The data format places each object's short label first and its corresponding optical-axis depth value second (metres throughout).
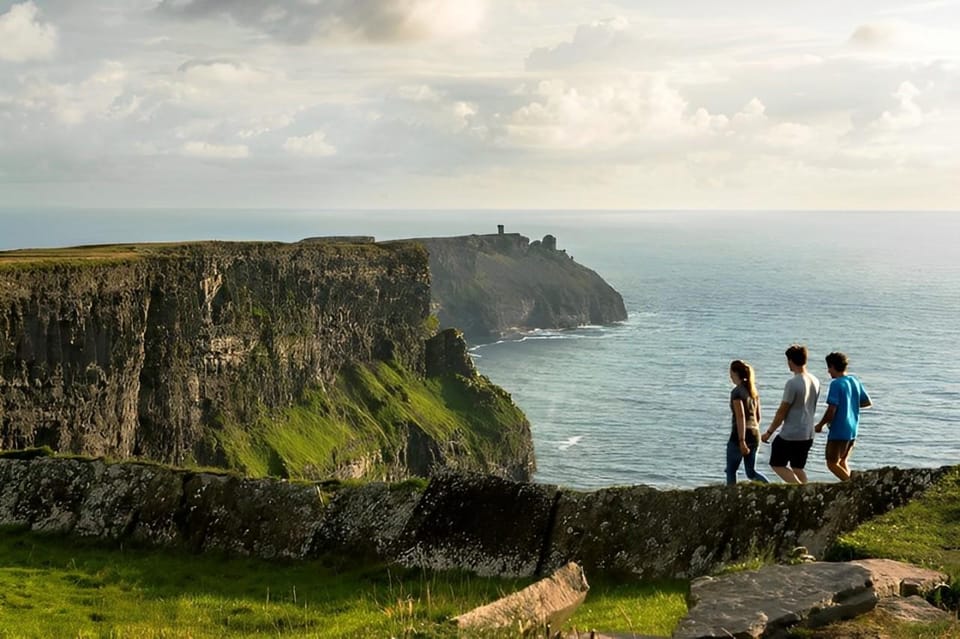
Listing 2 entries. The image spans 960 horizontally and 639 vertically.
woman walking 18.30
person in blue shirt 17.02
